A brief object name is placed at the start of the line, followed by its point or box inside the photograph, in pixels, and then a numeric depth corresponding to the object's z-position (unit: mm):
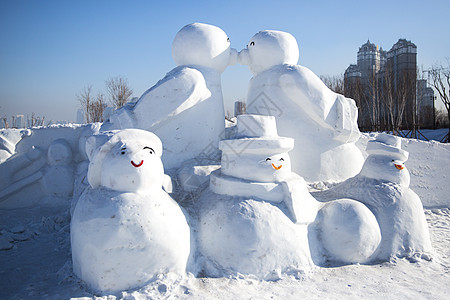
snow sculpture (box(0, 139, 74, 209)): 4242
